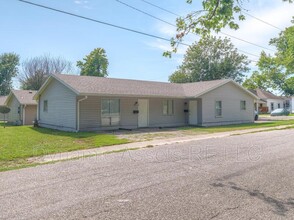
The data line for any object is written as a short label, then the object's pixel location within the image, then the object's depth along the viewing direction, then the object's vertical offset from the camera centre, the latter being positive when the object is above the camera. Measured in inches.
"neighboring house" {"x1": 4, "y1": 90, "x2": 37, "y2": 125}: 1098.1 +20.4
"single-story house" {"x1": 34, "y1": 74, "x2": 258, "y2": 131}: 692.7 +26.3
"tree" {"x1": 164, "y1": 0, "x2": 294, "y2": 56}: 250.7 +87.3
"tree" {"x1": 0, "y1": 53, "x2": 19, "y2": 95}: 2348.7 +356.2
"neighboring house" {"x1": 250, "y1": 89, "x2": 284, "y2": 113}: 2129.7 +85.2
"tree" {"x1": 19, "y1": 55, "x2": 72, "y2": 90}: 2033.7 +311.8
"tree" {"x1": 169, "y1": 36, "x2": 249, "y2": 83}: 1932.8 +341.5
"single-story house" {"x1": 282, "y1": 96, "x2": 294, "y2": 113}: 2151.8 +80.3
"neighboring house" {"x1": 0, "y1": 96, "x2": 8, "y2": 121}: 1380.4 +62.4
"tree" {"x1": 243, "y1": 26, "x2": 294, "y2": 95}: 1650.2 +241.2
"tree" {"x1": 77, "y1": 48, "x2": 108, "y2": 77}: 2282.2 +403.4
